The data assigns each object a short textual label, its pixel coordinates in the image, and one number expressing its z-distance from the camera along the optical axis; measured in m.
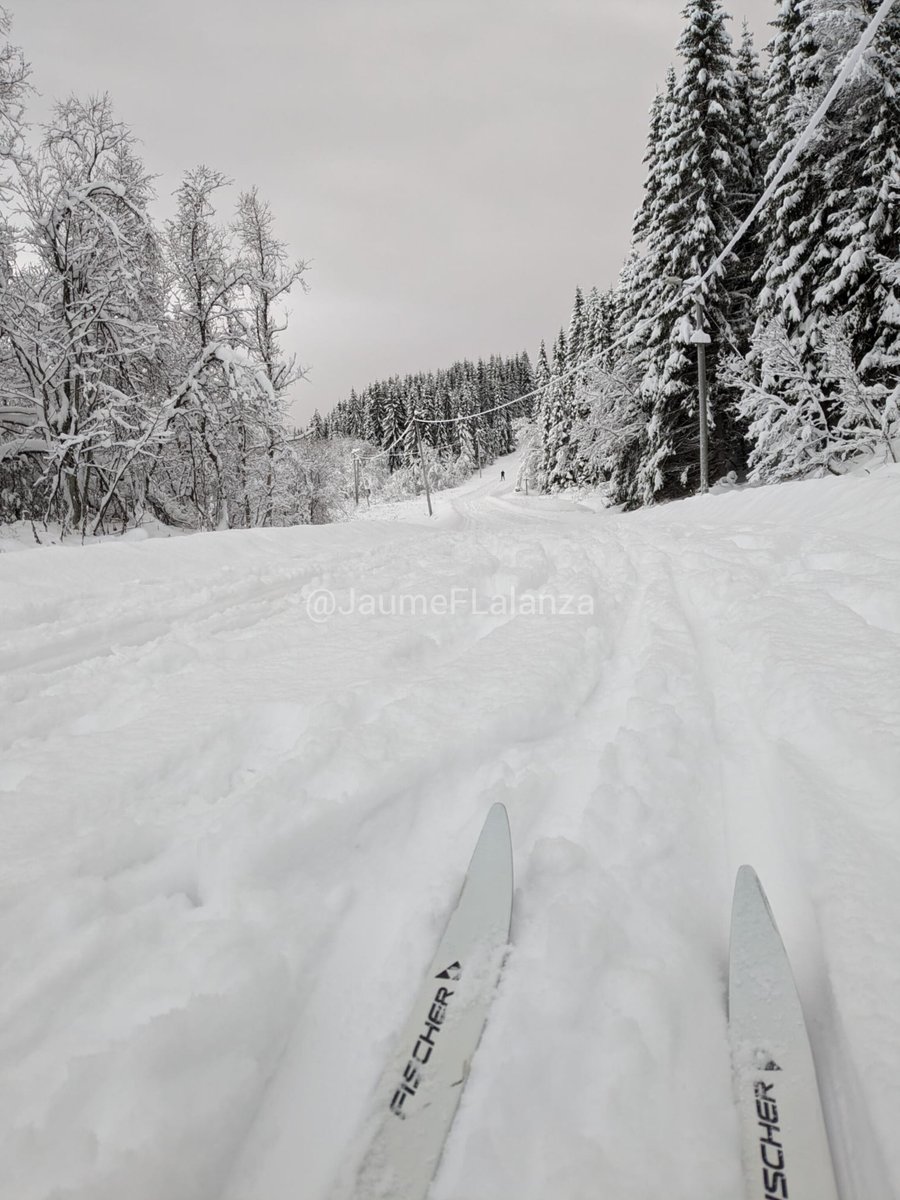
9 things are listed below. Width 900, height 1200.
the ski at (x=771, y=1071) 0.97
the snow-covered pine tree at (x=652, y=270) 16.64
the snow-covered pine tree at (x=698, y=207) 15.45
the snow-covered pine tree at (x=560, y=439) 39.50
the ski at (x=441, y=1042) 1.01
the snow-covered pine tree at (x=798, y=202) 12.54
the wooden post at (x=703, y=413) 15.60
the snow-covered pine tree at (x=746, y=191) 16.34
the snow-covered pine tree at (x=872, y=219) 11.42
